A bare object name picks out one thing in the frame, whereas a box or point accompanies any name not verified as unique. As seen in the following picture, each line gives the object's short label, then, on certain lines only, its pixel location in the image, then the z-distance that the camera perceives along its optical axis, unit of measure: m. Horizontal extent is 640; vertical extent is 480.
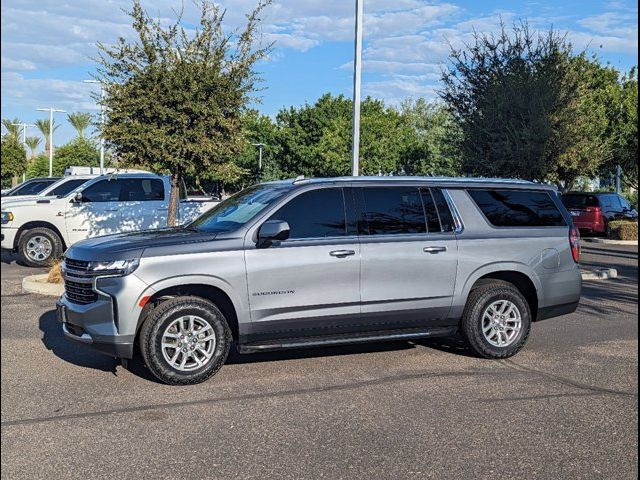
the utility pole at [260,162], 55.01
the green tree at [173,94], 12.17
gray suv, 6.08
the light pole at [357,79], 14.87
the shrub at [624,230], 24.25
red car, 25.38
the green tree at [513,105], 19.81
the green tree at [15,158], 28.29
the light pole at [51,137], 36.83
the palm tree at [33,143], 51.12
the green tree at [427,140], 22.76
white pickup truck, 14.74
